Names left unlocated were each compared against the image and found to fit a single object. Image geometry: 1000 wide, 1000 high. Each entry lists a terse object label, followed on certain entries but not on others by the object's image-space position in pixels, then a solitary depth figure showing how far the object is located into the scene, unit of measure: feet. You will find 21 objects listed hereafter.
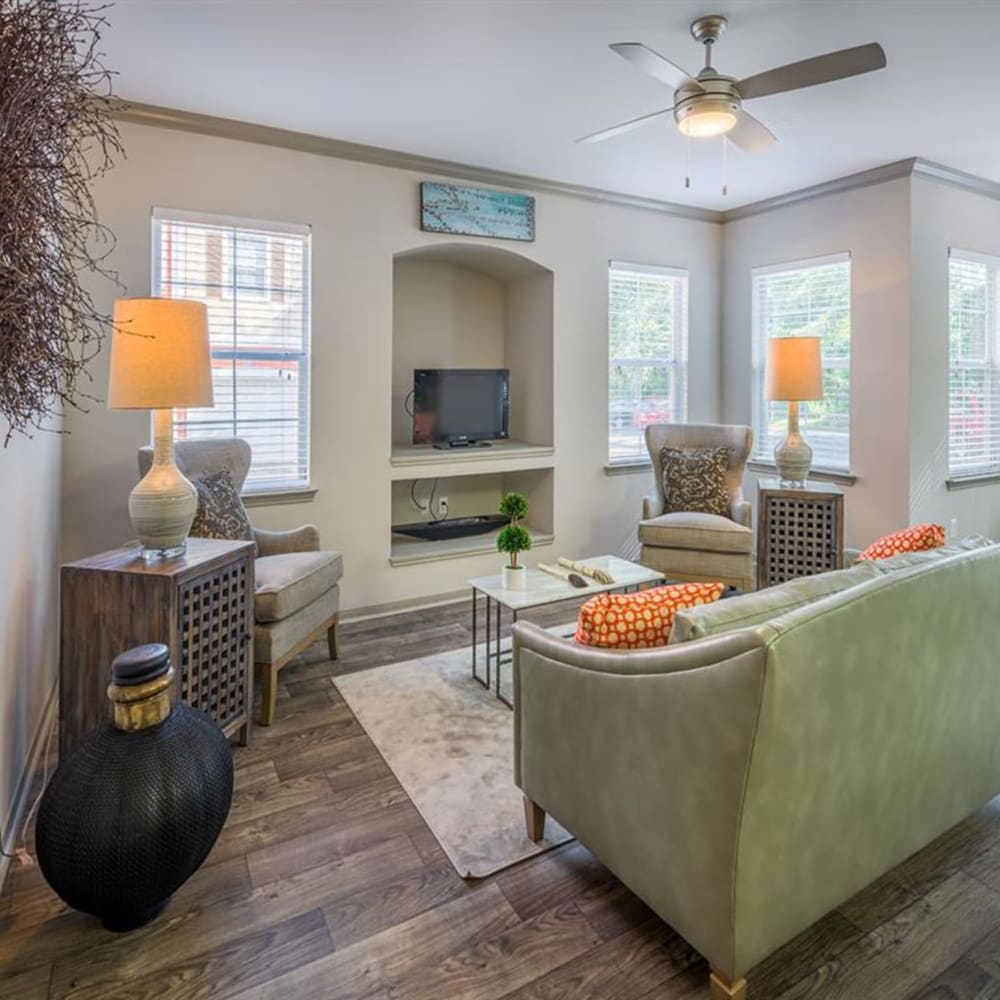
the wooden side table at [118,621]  7.04
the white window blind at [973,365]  15.14
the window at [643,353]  16.63
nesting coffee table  9.48
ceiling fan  7.26
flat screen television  15.03
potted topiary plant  9.93
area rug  6.64
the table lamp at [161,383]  7.34
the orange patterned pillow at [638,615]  5.40
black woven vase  5.12
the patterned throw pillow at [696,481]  14.69
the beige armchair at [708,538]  13.24
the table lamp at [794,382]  13.29
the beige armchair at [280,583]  8.97
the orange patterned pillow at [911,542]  6.49
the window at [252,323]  11.58
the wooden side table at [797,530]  13.19
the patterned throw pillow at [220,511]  9.68
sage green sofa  4.21
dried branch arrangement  4.09
